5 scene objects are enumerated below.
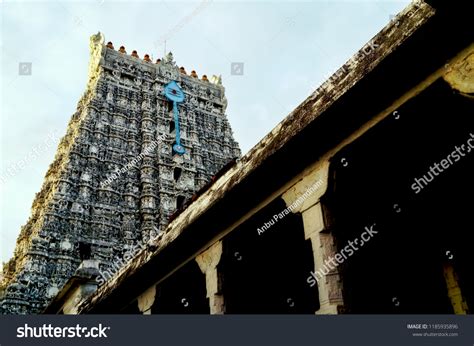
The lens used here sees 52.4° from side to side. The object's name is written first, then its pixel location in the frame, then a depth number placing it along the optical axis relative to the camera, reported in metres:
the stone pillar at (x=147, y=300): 8.13
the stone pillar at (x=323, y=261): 4.86
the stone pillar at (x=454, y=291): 5.98
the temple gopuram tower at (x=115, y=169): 20.89
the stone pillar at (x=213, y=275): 6.56
